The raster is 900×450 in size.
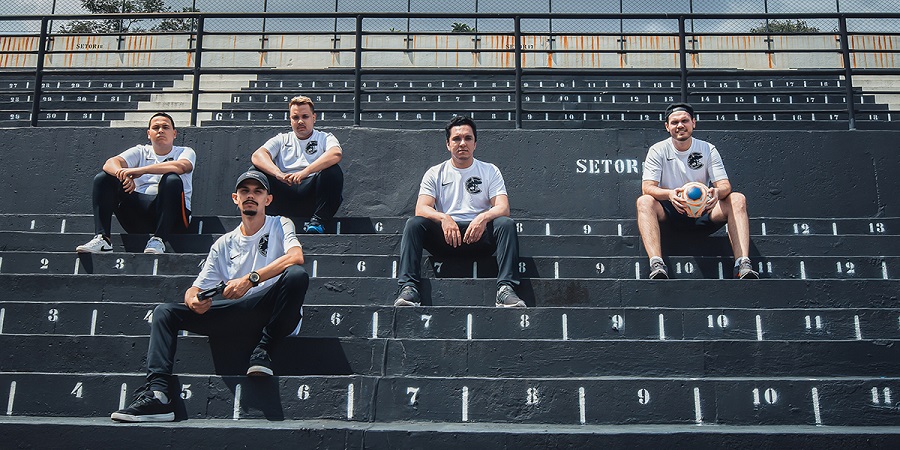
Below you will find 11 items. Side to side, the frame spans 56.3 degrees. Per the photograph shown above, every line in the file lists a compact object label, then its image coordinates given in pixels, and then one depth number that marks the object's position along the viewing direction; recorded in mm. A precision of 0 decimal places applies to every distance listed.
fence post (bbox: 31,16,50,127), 8859
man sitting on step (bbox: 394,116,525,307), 5383
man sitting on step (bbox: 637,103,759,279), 5832
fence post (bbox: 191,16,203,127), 8688
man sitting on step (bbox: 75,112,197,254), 6465
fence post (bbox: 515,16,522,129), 8460
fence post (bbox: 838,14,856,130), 8367
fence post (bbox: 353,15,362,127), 8562
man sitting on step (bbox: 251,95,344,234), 6816
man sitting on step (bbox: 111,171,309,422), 4312
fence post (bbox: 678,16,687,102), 8312
